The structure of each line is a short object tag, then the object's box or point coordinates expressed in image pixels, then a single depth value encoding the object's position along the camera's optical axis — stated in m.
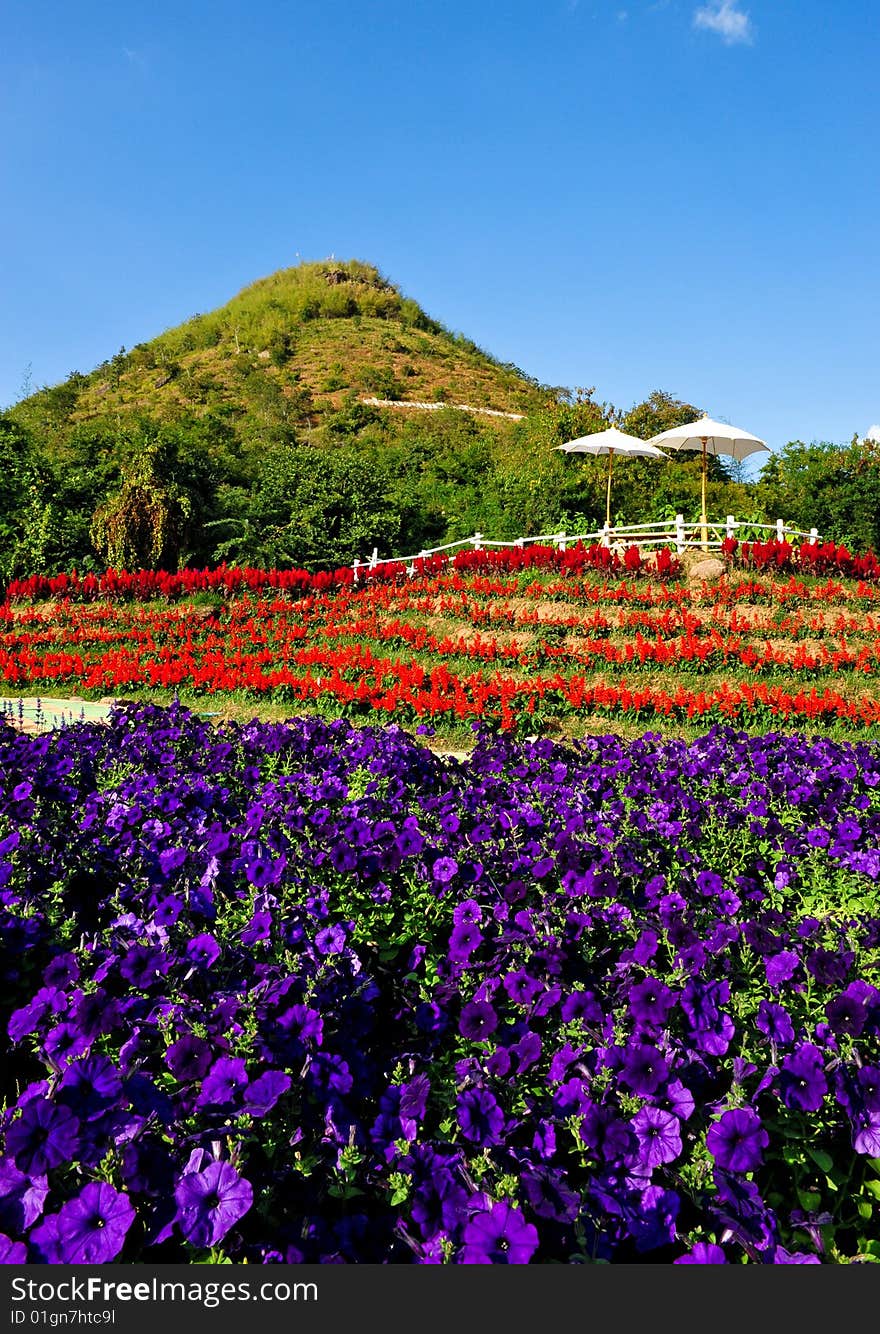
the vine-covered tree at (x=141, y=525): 17.72
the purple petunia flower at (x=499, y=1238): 1.38
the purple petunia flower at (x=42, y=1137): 1.53
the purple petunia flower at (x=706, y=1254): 1.43
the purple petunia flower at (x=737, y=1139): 1.70
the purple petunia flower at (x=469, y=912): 2.79
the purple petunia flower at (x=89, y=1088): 1.68
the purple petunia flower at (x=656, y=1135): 1.75
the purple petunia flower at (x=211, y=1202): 1.45
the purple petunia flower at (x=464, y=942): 2.55
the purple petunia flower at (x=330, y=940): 2.46
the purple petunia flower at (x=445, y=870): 3.13
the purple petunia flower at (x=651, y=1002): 2.15
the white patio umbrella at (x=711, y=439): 15.48
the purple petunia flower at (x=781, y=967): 2.43
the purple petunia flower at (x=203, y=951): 2.33
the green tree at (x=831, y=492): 25.14
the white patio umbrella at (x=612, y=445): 16.83
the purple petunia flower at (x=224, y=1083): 1.77
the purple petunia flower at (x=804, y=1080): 1.90
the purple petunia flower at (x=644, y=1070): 1.89
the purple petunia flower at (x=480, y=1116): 1.78
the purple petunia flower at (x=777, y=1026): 2.08
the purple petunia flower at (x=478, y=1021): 2.15
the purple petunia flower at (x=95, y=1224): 1.38
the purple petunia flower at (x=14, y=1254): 1.35
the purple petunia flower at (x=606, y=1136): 1.75
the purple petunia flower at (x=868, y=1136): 1.87
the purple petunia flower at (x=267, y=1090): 1.73
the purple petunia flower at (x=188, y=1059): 1.86
